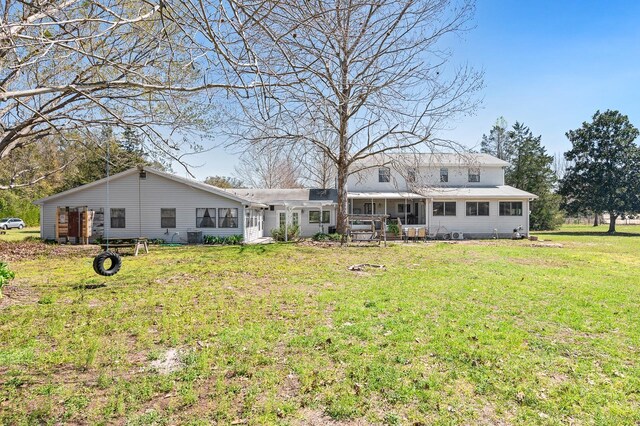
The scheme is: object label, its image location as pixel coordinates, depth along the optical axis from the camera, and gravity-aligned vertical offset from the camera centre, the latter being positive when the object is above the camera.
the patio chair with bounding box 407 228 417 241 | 22.70 -0.91
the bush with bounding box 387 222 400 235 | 23.74 -0.75
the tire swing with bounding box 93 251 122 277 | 9.23 -1.13
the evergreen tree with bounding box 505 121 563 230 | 36.00 +3.41
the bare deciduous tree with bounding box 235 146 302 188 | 45.53 +5.44
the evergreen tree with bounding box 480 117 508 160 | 44.44 +9.04
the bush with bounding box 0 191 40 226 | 35.91 +1.11
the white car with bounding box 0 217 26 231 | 33.20 -0.24
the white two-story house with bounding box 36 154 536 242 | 21.38 +0.83
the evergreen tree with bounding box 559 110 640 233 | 32.50 +4.17
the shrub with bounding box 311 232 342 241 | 21.77 -1.13
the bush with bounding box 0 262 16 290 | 6.98 -1.03
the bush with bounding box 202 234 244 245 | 21.11 -1.21
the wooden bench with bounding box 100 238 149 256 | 15.47 -1.09
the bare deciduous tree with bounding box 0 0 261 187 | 4.14 +2.86
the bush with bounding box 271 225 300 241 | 22.37 -0.89
